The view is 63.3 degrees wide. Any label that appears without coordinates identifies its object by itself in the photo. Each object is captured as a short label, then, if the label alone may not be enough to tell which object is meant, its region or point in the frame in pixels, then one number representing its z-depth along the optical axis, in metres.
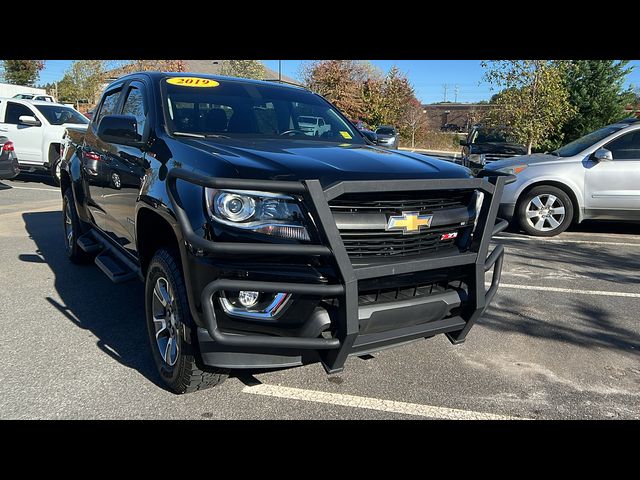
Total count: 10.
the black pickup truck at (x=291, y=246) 2.42
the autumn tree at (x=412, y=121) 36.09
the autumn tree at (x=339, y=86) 32.50
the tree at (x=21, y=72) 42.52
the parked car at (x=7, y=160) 10.35
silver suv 7.61
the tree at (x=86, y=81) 40.25
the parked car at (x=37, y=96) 18.56
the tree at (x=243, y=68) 34.12
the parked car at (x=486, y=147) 12.52
